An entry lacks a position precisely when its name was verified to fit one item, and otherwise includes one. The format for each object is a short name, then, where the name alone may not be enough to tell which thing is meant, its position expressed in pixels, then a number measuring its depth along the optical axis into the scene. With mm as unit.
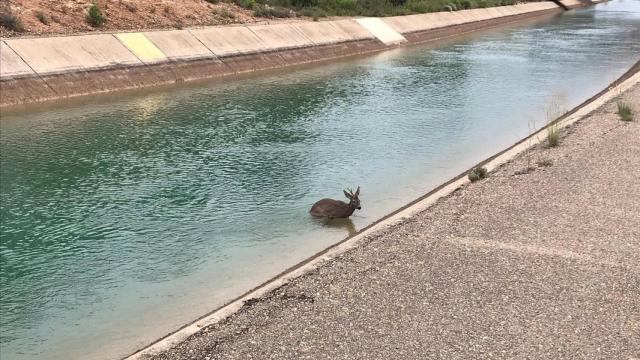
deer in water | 12438
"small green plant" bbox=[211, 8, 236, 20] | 39719
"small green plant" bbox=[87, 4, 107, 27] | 32125
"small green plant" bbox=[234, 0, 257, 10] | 44062
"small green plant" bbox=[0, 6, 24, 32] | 28031
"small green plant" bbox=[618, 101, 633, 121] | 18562
